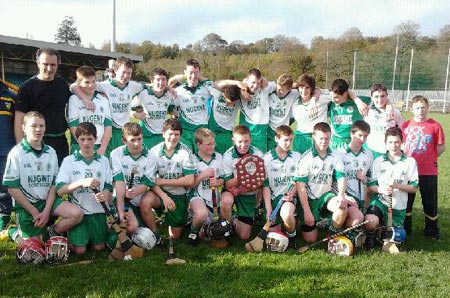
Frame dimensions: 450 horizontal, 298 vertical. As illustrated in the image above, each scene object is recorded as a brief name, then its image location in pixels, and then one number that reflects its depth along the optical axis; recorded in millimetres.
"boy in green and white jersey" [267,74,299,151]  5988
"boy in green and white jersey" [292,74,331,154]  5738
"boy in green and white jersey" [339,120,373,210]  5035
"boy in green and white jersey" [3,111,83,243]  4168
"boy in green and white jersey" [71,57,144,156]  5559
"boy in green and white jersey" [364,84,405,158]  5500
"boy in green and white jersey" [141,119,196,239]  4816
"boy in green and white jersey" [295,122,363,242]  4789
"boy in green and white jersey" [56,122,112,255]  4281
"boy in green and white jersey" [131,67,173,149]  5922
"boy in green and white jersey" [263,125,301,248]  4883
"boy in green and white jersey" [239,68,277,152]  6012
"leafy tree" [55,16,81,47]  81431
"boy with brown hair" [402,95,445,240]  5160
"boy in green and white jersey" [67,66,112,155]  5000
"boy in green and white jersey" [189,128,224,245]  4824
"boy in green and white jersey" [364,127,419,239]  4801
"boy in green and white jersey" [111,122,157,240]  4609
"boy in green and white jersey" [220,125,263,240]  4871
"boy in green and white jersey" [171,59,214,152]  6074
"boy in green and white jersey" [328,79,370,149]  5664
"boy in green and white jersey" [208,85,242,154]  6074
